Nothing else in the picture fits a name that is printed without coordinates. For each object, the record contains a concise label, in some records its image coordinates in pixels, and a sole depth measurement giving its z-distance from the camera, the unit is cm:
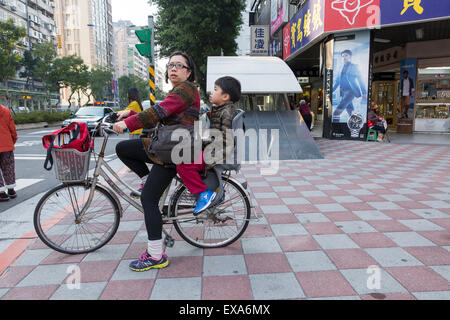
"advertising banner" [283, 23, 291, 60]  1794
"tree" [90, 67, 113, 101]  4716
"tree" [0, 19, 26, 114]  1964
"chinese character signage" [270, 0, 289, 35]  1862
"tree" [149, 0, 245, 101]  2016
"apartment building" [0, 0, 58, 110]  3946
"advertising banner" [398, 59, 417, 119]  1518
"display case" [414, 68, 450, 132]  1484
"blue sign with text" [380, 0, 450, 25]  1035
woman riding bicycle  251
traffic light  678
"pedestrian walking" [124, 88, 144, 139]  646
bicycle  297
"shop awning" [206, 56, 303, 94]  899
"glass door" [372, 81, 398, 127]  1695
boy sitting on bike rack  276
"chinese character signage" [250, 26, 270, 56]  2273
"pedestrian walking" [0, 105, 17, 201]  485
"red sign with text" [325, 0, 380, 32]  1130
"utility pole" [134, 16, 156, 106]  676
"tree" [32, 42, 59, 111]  2898
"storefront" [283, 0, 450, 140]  1134
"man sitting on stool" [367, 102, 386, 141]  1193
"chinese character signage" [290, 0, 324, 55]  1272
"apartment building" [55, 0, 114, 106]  7200
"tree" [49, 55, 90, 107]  3052
